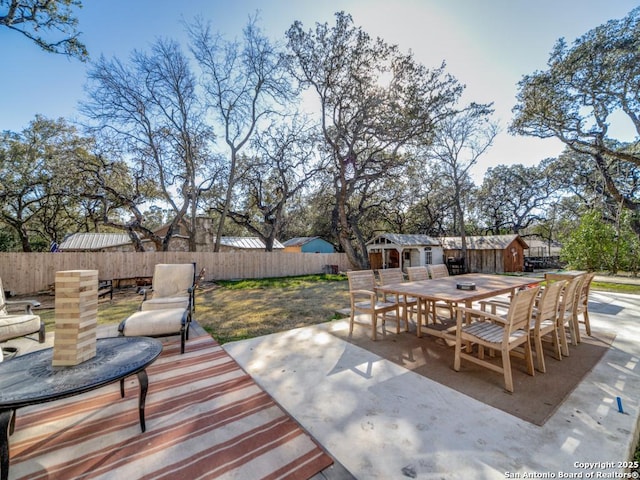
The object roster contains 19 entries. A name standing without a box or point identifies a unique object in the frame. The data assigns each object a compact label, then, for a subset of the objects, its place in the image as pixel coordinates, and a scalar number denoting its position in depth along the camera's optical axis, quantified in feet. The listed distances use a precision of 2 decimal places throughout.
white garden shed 55.16
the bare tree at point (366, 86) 35.63
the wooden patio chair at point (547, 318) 9.60
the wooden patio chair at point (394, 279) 14.80
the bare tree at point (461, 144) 52.29
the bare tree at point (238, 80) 38.45
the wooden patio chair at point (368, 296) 13.14
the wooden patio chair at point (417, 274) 18.01
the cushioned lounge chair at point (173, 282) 16.19
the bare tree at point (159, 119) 36.50
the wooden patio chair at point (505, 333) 8.65
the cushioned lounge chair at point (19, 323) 10.56
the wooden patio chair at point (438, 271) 19.76
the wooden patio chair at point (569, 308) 11.07
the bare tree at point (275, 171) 47.24
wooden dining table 10.98
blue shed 76.56
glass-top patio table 4.95
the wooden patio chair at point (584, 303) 12.37
